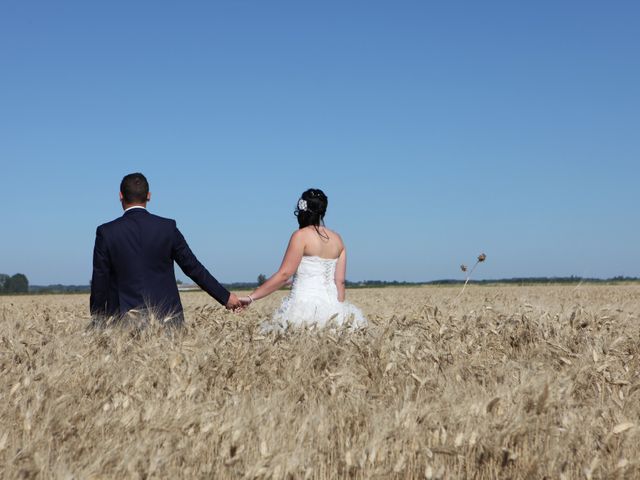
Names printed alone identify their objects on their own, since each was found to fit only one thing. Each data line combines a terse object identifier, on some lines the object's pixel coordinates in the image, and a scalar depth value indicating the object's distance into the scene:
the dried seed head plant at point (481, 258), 7.58
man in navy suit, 6.10
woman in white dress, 7.06
